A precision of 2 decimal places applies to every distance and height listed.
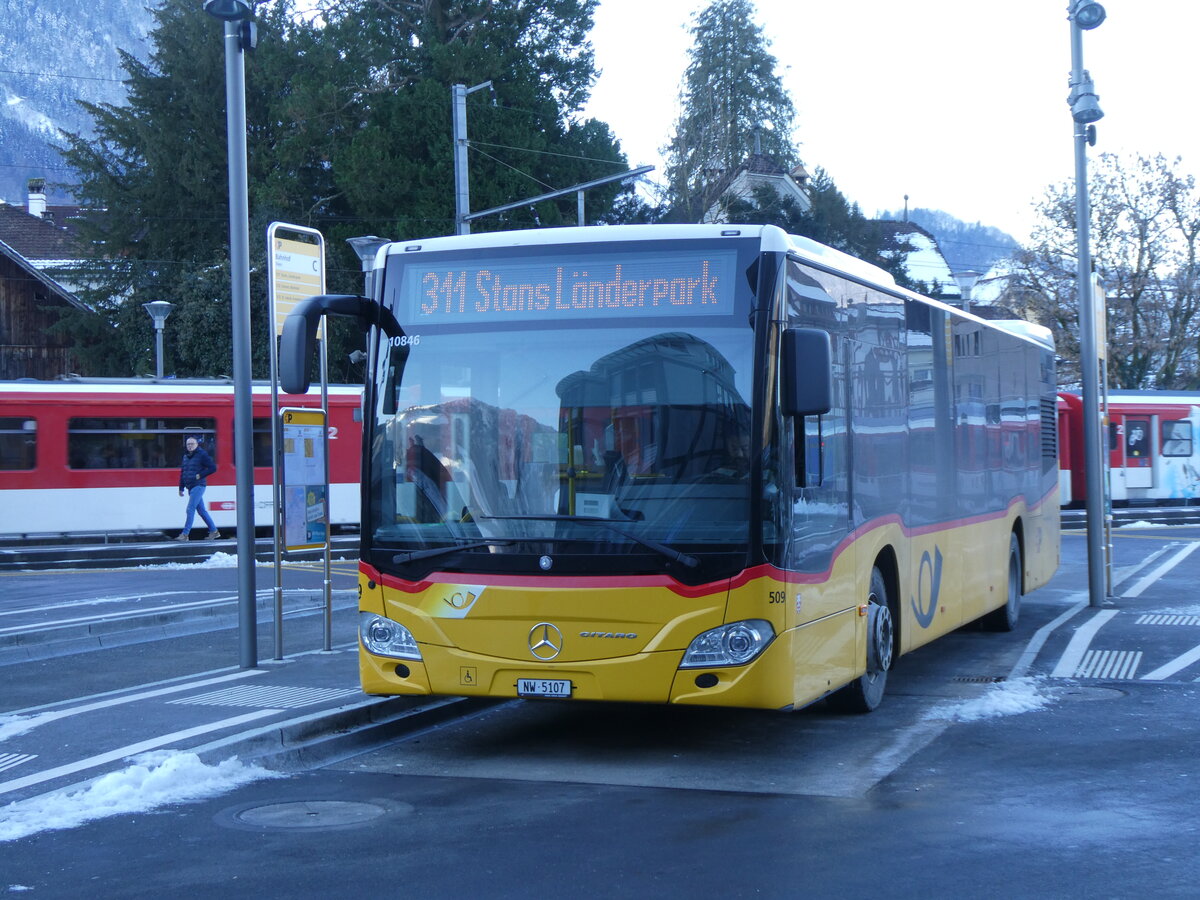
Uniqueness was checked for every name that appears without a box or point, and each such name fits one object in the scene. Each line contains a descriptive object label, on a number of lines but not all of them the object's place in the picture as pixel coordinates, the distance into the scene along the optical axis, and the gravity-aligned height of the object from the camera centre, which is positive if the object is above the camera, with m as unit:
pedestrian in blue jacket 24.19 +0.04
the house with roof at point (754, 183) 50.38 +11.40
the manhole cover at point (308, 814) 6.59 -1.59
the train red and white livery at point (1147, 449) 36.00 +0.16
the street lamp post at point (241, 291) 10.45 +1.30
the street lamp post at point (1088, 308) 15.54 +1.61
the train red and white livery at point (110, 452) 25.03 +0.38
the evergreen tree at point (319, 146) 41.41 +9.85
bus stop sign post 10.91 +1.40
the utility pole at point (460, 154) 27.58 +5.99
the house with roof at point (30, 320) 56.25 +6.10
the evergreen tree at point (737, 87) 60.94 +15.98
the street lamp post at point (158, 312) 34.25 +3.80
